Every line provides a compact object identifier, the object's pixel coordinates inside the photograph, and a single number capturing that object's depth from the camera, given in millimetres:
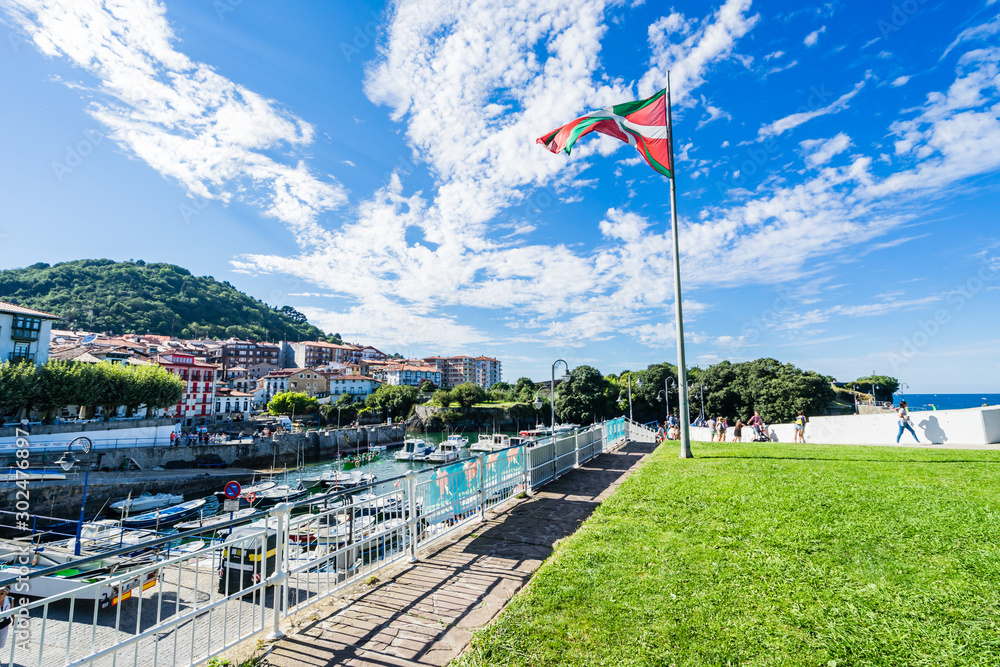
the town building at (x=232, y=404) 80375
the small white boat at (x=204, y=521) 24625
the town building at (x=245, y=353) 112812
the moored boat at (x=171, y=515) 26359
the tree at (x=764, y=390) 53438
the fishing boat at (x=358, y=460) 49062
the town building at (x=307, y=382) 98750
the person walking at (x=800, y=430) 17661
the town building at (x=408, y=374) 118500
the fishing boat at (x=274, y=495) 31973
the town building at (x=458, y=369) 142875
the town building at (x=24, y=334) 43656
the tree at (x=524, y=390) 101175
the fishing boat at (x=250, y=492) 30047
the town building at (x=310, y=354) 126750
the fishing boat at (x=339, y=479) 36906
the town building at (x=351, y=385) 101875
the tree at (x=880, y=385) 101688
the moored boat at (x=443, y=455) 48128
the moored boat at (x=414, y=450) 52375
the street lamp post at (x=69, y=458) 31992
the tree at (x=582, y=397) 79875
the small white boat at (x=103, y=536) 18922
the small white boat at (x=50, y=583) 11836
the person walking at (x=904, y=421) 14597
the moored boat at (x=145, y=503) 29958
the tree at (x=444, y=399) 88862
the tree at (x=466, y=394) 89500
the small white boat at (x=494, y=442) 47562
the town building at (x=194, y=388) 72125
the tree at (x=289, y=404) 81188
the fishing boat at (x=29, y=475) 29188
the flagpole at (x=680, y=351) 12633
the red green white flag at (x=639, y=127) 13602
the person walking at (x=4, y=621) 4855
